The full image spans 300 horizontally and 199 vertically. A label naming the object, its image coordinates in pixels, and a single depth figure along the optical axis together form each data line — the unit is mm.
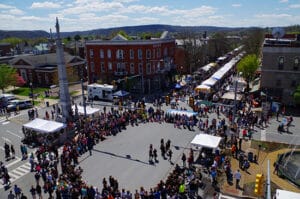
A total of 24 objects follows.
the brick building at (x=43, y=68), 56094
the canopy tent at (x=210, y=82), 41956
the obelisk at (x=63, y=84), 28406
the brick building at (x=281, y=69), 36719
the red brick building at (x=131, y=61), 47531
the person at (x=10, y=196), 17375
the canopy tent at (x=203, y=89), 39697
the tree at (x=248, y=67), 46000
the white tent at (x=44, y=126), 26391
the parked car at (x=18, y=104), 39062
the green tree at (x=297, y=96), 33000
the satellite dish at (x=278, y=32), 39688
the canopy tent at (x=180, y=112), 30616
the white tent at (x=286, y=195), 14875
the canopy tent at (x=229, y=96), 35934
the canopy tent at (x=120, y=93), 41241
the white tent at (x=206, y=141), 21891
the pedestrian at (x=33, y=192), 17420
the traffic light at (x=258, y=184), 12445
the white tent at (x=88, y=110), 31775
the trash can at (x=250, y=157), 21672
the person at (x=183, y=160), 20922
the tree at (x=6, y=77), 47531
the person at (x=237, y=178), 18189
